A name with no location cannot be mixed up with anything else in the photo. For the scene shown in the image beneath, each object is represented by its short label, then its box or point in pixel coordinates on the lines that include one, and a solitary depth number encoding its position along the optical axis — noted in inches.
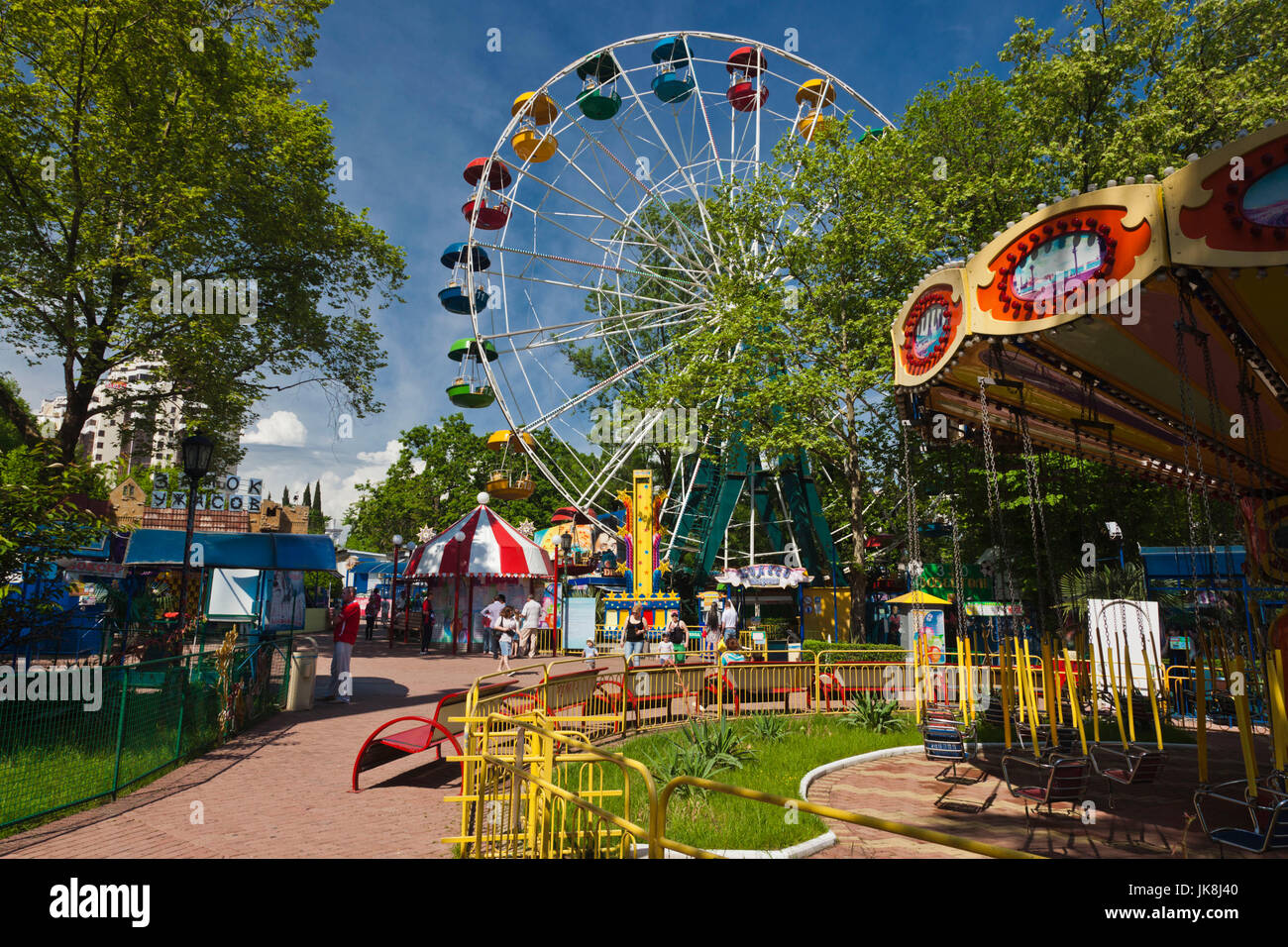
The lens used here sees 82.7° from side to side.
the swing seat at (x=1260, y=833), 208.5
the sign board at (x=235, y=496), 1298.0
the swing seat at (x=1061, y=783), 264.7
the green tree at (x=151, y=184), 569.3
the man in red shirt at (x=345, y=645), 519.7
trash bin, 492.1
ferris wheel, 1016.9
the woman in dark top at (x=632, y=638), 680.4
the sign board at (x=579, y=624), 958.4
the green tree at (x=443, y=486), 1955.0
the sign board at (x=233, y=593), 853.2
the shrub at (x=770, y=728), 402.9
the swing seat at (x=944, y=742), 321.7
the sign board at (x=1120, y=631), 576.3
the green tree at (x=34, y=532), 307.7
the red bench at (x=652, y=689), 442.6
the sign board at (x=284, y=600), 950.2
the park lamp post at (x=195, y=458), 431.2
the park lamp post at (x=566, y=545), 1324.3
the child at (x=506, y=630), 697.6
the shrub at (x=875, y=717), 444.8
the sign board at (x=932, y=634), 658.7
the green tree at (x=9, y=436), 1359.5
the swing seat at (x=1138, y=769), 296.2
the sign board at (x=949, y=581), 1034.8
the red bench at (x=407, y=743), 307.1
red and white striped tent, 988.6
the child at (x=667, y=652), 637.9
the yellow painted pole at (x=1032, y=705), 310.3
